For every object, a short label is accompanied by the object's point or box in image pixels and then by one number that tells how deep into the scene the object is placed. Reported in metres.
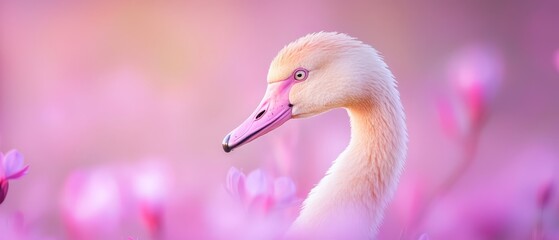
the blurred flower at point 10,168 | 4.25
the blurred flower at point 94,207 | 4.26
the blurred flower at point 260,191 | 4.31
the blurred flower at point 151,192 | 4.32
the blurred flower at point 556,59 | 4.48
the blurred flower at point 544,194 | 4.47
